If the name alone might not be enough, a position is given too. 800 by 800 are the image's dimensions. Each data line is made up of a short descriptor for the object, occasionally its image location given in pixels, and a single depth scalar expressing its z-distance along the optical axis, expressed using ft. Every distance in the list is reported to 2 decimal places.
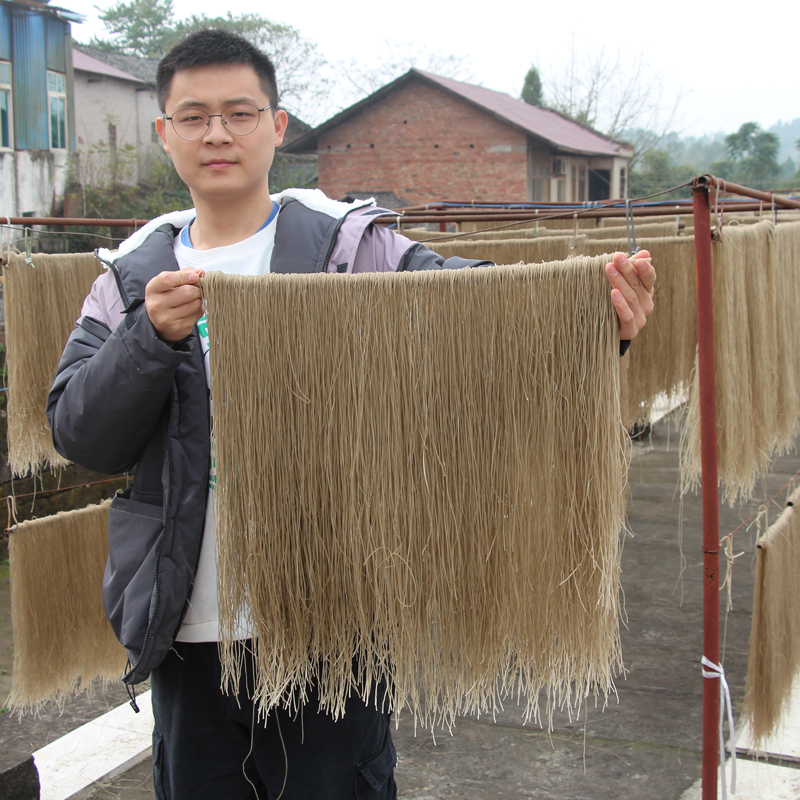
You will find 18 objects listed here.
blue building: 43.50
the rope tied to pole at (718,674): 6.49
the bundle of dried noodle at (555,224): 21.83
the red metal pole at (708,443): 6.33
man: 4.33
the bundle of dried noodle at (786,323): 11.63
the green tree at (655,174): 101.35
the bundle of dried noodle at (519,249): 13.61
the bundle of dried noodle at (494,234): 15.15
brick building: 68.39
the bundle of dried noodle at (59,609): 10.26
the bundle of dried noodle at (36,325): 10.80
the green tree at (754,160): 109.91
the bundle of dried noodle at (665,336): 13.92
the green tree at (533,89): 104.93
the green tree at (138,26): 116.57
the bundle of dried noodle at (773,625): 8.73
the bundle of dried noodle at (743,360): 10.26
